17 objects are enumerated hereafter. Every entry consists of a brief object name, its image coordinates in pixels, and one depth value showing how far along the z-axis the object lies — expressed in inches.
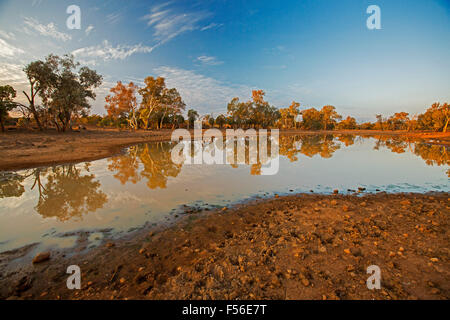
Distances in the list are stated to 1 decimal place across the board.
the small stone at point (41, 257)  135.9
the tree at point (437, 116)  2290.7
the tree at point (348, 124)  4707.2
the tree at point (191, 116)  3328.0
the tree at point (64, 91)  1010.7
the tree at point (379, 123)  4160.4
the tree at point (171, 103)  1848.9
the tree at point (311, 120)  3823.8
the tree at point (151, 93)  1766.7
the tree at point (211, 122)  3517.7
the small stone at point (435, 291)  96.8
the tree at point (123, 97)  1716.3
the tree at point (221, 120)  3391.2
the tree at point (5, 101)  891.4
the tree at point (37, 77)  937.5
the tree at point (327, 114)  3981.3
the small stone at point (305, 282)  105.5
